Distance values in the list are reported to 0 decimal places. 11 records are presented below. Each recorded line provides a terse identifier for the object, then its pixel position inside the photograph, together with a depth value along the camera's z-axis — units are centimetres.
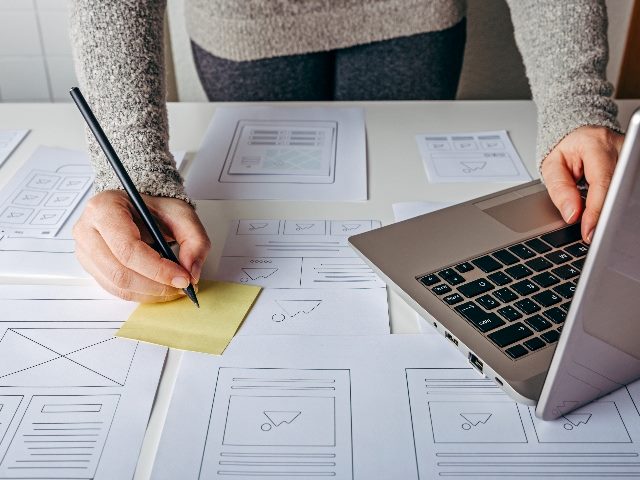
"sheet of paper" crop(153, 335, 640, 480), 45
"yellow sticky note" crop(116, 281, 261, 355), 56
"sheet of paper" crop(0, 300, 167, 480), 46
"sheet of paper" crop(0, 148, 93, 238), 74
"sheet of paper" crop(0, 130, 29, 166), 88
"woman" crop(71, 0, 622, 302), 62
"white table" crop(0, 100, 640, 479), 75
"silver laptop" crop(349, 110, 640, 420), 38
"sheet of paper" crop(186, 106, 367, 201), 80
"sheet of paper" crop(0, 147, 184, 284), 65
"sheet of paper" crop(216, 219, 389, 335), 58
